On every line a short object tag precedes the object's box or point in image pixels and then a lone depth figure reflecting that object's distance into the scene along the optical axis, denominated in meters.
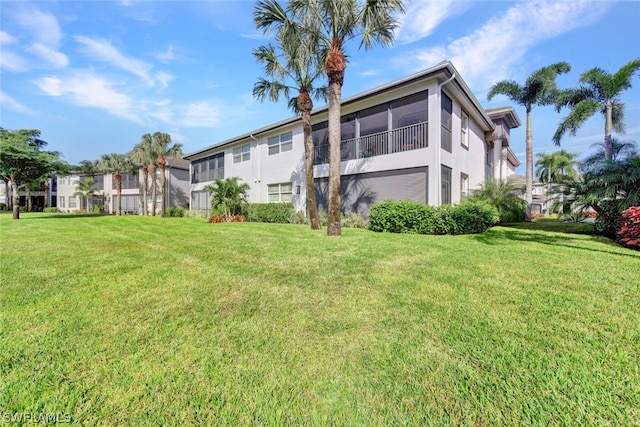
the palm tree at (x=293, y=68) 10.87
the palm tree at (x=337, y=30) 9.26
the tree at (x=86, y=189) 42.56
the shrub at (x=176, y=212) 28.12
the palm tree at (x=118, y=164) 34.09
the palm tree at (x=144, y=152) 30.03
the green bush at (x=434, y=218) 10.00
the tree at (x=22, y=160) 20.70
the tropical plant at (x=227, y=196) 18.55
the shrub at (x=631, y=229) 7.18
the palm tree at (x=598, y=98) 14.62
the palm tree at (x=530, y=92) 16.52
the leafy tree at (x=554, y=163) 40.80
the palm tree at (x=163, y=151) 28.68
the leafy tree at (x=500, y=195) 13.41
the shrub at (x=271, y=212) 17.31
